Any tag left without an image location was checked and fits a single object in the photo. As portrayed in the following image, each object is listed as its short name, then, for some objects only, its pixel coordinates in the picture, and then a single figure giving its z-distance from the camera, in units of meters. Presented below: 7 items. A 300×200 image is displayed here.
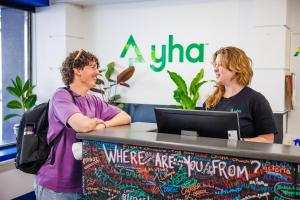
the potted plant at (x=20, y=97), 3.97
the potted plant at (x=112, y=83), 4.25
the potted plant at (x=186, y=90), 3.79
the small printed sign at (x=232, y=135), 1.79
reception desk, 1.41
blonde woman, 2.19
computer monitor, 1.77
